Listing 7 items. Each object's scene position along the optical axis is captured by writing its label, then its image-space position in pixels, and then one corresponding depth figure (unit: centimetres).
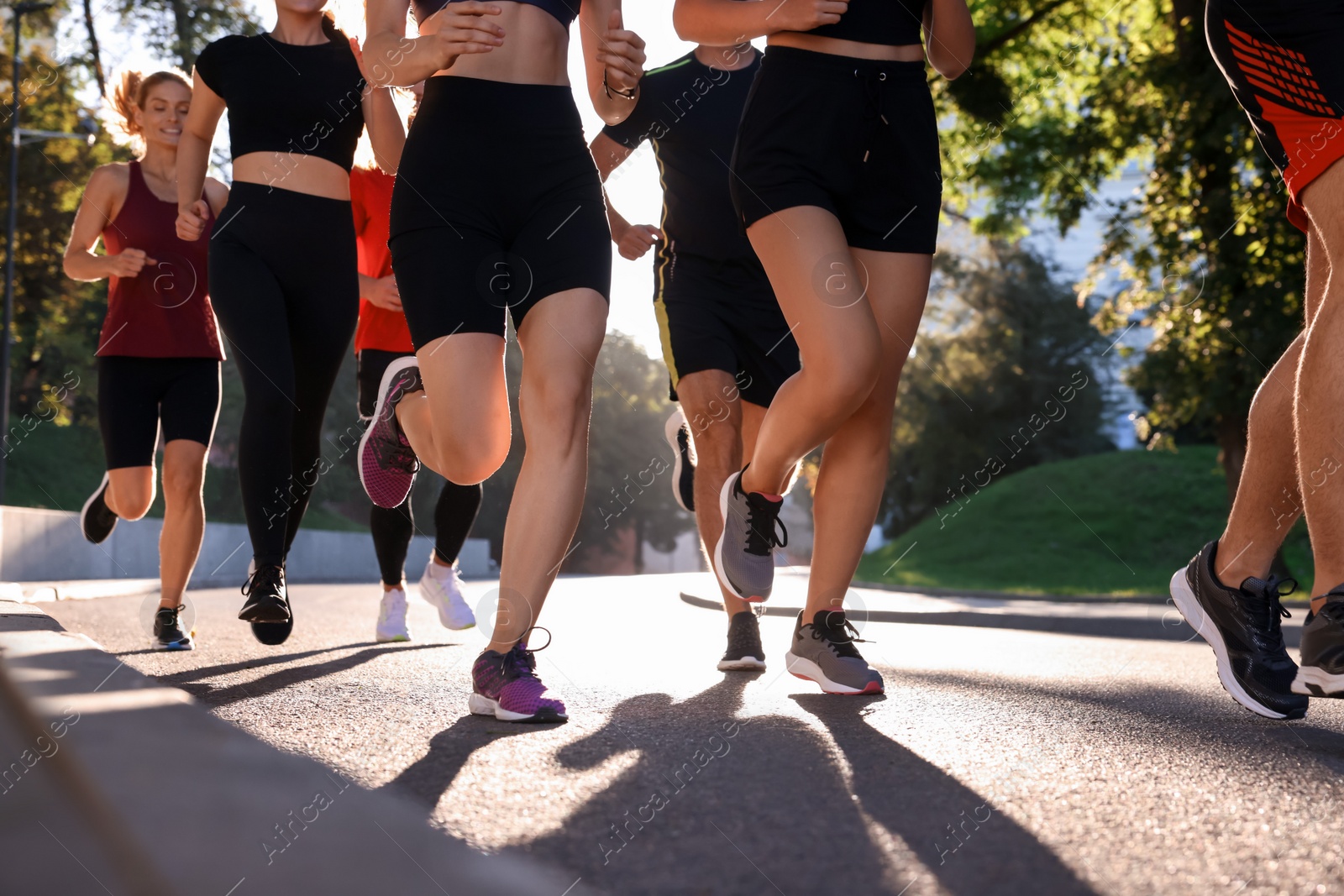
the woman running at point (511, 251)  311
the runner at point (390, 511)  555
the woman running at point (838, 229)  334
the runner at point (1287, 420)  278
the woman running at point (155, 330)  488
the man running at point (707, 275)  468
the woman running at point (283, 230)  428
